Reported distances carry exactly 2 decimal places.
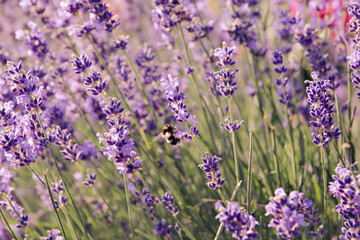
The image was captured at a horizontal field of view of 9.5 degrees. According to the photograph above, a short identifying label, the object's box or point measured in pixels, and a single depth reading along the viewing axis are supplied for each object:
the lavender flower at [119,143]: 1.56
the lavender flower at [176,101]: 1.57
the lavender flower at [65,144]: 1.65
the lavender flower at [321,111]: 1.56
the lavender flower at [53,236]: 1.61
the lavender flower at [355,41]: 1.58
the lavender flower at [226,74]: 1.60
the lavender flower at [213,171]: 1.57
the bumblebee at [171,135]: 1.65
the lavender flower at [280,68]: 1.67
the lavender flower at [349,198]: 1.52
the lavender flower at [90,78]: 1.60
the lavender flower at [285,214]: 1.51
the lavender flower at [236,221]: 1.52
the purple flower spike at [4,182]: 1.60
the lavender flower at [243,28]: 1.73
